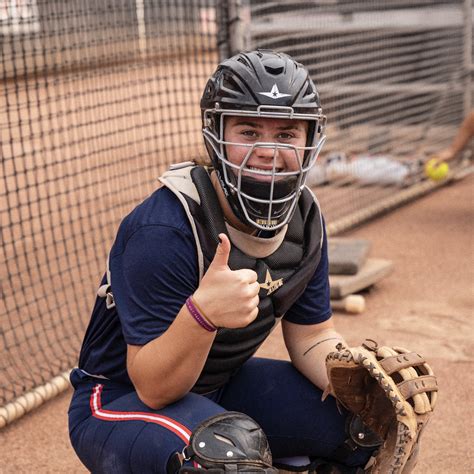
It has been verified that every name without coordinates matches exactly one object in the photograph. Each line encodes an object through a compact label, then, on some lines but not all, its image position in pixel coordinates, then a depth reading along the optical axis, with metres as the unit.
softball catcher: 2.26
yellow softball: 7.04
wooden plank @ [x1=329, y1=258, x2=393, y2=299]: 4.94
